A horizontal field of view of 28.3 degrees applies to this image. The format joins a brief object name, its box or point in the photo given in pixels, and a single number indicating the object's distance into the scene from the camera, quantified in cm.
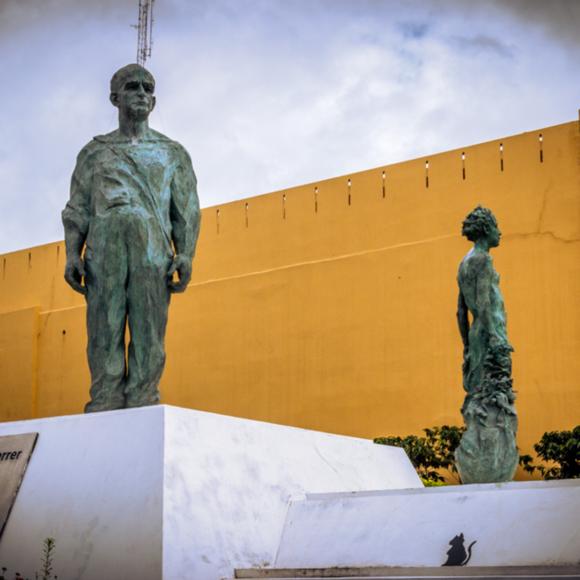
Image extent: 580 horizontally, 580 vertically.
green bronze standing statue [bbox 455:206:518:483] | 643
